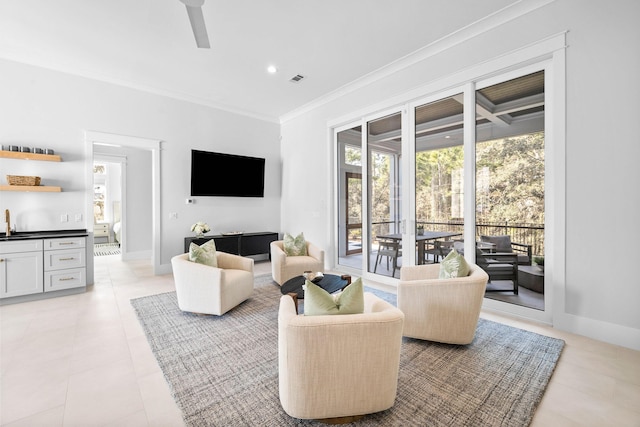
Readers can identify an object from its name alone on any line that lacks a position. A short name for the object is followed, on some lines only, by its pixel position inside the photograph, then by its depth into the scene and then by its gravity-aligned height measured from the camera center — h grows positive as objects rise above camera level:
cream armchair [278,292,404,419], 1.52 -0.81
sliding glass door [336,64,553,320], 3.11 +0.41
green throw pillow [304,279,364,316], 1.70 -0.53
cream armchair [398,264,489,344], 2.42 -0.81
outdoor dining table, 3.80 -0.33
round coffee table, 3.06 -0.80
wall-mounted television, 5.54 +0.78
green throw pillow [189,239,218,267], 3.42 -0.51
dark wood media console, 5.38 -0.59
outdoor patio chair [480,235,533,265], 3.16 -0.38
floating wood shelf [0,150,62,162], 3.79 +0.77
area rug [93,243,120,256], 7.21 -1.00
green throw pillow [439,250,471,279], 2.60 -0.50
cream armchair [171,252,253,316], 3.11 -0.84
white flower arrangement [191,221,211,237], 5.29 -0.29
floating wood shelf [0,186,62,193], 3.81 +0.33
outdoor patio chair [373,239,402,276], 4.41 -0.60
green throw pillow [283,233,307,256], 4.68 -0.54
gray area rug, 1.69 -1.18
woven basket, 3.86 +0.44
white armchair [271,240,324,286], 4.24 -0.76
